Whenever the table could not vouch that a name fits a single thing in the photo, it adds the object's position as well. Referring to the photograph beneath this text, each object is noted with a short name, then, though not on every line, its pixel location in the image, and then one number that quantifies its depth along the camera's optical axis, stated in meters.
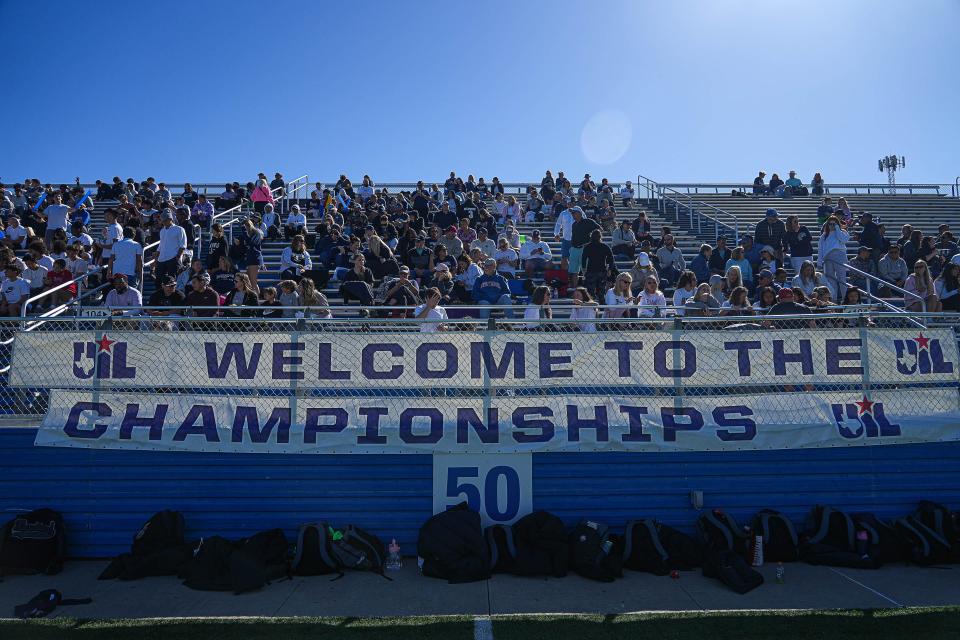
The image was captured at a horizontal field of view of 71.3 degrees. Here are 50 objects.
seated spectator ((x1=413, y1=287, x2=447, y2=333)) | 7.71
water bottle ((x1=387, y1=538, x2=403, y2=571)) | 6.32
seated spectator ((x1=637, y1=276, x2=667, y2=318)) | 8.80
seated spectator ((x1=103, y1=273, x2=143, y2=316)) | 9.02
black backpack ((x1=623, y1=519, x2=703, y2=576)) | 6.21
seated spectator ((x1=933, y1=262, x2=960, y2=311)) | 10.30
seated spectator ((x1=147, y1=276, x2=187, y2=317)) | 8.73
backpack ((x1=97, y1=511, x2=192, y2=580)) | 6.14
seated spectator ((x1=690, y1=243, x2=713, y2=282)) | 12.91
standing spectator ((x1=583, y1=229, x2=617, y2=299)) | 11.02
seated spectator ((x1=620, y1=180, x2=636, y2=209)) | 21.92
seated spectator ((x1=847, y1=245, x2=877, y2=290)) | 12.75
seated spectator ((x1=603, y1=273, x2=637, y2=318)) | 8.80
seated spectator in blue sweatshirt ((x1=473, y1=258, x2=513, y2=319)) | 10.29
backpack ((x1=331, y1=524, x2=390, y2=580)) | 6.27
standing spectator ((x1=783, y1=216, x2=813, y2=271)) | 13.90
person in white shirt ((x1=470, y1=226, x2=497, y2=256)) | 13.36
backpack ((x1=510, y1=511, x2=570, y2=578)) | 6.11
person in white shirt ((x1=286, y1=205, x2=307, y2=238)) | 15.77
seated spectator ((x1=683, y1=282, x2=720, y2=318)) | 8.13
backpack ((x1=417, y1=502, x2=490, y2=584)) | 6.01
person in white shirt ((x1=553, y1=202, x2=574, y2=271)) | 13.80
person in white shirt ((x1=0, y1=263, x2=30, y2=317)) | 9.70
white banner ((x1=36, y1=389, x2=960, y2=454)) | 6.51
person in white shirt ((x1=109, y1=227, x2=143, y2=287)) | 11.14
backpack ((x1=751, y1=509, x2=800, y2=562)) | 6.43
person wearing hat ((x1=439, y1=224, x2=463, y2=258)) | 13.50
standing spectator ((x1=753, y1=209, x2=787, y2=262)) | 14.16
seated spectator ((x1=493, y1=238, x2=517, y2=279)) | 12.27
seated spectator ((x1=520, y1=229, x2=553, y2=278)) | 12.87
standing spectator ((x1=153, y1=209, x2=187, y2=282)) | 11.75
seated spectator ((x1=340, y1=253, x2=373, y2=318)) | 9.77
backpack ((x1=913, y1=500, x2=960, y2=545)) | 6.43
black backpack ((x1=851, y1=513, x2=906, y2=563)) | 6.36
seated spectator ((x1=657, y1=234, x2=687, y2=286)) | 12.91
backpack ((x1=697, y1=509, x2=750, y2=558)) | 6.34
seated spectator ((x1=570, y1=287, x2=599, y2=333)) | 8.23
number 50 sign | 6.58
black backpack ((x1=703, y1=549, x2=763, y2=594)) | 5.78
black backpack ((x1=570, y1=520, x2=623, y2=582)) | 6.05
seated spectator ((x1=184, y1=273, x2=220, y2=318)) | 8.77
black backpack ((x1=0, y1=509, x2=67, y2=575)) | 6.24
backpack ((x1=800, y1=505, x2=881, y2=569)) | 6.28
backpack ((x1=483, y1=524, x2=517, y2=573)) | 6.16
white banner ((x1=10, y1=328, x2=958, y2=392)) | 6.62
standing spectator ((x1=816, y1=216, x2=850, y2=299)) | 11.70
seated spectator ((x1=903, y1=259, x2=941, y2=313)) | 9.76
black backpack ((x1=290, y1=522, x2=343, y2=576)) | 6.17
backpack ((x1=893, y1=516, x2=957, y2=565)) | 6.30
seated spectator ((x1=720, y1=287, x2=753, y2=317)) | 8.35
